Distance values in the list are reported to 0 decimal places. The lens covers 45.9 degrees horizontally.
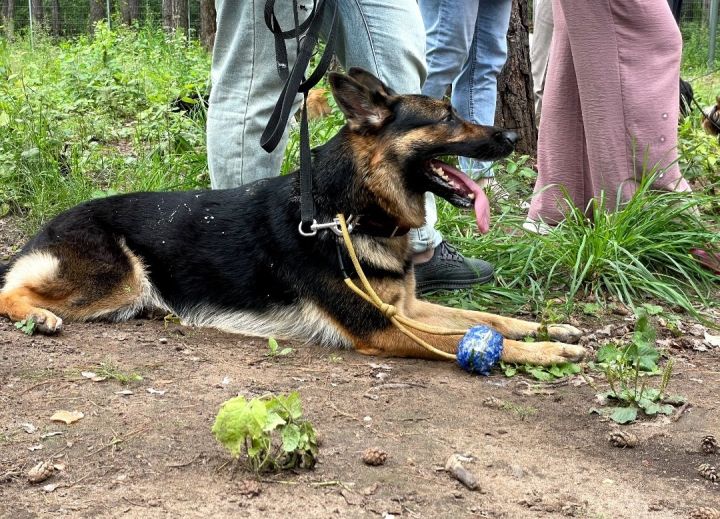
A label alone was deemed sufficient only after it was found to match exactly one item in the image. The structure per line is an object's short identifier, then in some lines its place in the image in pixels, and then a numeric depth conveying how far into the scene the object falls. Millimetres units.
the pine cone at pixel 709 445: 2730
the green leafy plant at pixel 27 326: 3766
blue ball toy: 3443
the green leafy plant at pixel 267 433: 2311
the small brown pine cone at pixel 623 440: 2791
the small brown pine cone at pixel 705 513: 2252
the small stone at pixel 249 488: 2312
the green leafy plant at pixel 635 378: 3031
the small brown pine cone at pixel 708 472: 2545
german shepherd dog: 3713
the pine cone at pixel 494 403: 3104
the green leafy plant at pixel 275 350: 3580
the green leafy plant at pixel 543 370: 3453
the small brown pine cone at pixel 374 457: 2518
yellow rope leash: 3574
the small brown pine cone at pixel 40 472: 2373
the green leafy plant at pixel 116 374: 3195
